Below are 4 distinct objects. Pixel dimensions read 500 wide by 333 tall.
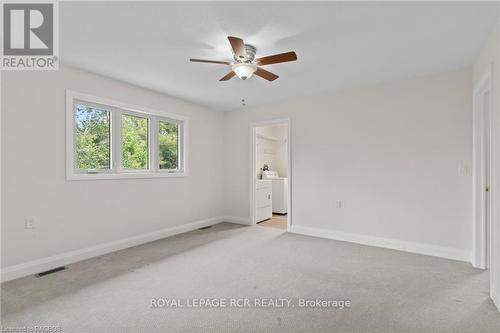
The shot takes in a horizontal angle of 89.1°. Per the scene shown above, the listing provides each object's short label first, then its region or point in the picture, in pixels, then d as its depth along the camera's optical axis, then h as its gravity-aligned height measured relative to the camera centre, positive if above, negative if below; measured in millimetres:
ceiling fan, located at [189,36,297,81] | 2293 +1032
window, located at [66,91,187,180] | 3287 +395
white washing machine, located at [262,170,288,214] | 6406 -685
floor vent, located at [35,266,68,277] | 2795 -1182
